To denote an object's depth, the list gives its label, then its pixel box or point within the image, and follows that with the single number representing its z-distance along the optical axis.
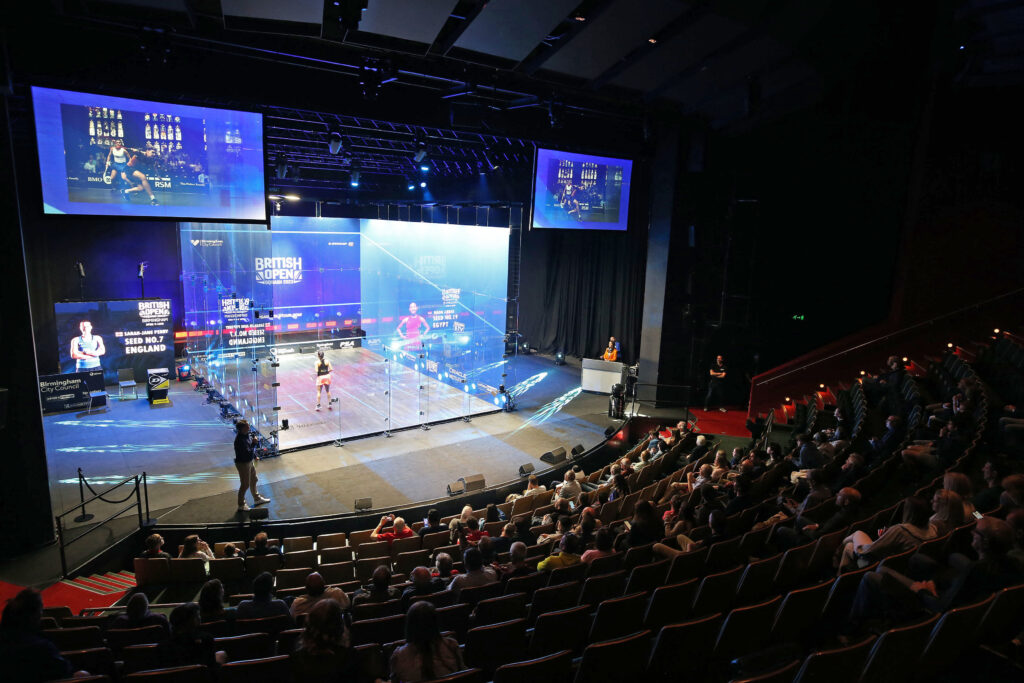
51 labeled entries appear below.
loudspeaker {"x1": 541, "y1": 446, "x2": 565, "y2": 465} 9.69
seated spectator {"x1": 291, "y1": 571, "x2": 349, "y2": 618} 3.94
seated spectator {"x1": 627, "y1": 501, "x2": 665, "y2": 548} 4.96
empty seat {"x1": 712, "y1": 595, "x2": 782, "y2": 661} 3.21
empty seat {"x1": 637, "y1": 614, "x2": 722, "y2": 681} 3.08
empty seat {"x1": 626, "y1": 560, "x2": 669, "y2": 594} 4.13
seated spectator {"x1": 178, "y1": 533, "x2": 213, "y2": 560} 5.68
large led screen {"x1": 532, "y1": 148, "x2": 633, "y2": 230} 10.56
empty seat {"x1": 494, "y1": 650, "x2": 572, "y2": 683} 2.79
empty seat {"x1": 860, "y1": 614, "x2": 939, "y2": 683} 2.72
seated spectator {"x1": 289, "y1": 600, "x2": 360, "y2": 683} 2.88
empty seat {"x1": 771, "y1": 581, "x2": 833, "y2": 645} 3.40
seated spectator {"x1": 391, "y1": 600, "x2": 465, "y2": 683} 2.83
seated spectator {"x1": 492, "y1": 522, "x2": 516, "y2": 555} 5.54
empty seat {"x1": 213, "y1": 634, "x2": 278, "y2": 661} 3.41
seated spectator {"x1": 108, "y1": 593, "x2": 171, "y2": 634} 3.72
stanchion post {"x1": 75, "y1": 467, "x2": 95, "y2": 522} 7.14
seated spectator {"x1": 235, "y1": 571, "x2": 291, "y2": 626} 3.91
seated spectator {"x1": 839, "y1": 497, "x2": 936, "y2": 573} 3.92
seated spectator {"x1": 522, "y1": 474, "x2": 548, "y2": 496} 7.82
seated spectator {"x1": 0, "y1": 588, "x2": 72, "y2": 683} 2.98
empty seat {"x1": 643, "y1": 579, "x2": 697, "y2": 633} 3.62
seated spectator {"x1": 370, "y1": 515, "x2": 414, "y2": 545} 6.27
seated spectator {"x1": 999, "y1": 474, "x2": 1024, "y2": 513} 4.12
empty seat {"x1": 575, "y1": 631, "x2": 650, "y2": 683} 2.92
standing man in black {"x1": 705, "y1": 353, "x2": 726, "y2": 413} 12.91
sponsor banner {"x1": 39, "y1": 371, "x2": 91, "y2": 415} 11.59
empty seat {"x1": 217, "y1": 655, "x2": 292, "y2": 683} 2.97
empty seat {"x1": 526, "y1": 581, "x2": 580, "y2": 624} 3.88
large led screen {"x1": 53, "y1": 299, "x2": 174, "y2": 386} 13.08
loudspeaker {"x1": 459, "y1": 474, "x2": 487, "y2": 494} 8.38
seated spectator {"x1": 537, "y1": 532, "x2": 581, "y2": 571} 4.53
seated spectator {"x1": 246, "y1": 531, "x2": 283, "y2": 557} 5.77
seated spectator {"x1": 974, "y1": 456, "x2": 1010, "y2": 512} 4.86
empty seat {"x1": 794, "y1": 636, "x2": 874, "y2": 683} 2.64
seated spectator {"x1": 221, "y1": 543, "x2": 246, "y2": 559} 6.19
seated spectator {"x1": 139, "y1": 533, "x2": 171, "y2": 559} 5.68
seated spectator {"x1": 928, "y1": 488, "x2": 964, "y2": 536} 4.13
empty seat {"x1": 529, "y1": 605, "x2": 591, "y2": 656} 3.39
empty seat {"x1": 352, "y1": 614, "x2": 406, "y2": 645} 3.69
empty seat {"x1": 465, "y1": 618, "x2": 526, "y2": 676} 3.29
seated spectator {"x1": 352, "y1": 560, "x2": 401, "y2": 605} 4.22
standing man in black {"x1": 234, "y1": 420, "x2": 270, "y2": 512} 7.71
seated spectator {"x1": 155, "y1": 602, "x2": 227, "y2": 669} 3.21
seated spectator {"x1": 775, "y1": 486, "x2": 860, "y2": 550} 4.54
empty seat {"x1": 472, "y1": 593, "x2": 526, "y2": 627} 3.72
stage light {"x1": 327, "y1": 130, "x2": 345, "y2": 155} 9.18
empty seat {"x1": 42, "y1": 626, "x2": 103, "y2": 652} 3.71
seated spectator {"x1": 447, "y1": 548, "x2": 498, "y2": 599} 4.25
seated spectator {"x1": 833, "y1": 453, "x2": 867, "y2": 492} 5.89
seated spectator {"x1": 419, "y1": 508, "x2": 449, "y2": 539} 6.36
